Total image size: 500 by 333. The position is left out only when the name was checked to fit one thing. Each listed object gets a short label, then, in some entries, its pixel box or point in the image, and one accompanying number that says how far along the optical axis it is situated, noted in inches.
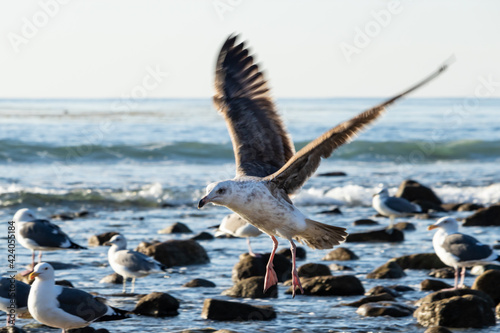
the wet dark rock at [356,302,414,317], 601.9
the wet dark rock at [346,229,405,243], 964.0
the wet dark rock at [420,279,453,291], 701.3
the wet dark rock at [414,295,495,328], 570.9
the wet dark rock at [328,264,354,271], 791.1
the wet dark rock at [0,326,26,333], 523.8
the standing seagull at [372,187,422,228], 1090.7
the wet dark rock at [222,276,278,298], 674.8
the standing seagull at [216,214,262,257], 862.5
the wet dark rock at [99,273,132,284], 745.6
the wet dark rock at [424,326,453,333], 533.0
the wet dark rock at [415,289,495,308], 605.6
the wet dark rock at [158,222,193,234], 1033.5
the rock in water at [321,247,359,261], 844.0
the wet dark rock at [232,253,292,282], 748.6
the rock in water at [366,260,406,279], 748.6
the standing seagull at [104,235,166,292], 711.1
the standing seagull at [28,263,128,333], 533.3
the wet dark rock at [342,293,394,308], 636.2
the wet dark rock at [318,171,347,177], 1734.7
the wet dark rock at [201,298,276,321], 599.5
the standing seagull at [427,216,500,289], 723.4
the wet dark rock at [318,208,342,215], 1250.0
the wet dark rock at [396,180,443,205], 1320.1
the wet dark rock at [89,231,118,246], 939.3
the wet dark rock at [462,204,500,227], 1071.0
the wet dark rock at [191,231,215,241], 985.5
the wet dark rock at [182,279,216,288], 721.6
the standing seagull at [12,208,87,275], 796.0
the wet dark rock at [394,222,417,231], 1056.2
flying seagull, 485.1
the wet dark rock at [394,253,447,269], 799.7
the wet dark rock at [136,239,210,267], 815.7
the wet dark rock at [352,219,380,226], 1119.6
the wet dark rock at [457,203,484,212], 1273.4
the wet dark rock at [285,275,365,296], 683.4
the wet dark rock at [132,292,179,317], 613.6
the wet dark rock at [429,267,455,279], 770.2
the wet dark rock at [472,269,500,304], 645.3
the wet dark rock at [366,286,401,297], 669.9
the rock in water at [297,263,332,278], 748.6
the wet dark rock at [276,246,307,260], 857.5
